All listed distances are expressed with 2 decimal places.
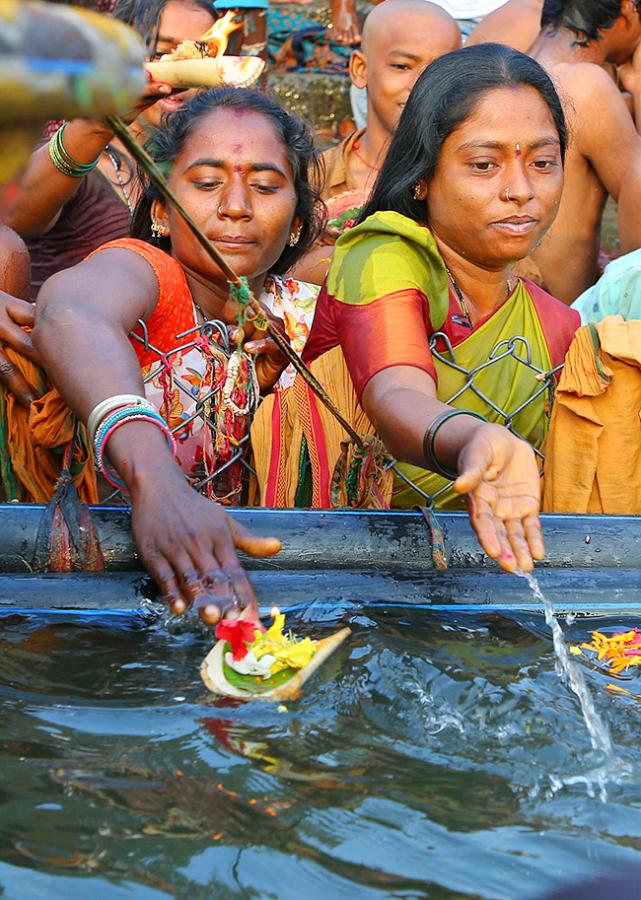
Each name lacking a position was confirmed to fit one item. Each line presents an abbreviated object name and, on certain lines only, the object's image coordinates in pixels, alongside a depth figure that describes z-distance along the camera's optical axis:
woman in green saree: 2.78
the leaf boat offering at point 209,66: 2.71
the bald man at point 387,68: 5.30
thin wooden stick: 1.88
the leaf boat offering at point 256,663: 2.11
